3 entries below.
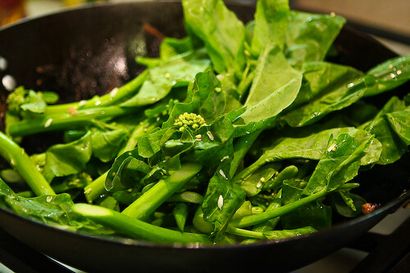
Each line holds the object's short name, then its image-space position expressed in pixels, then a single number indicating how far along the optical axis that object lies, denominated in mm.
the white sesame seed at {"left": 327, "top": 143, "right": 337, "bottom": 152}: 824
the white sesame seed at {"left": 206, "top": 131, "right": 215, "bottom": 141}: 801
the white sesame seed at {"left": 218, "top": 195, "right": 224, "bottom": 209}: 765
